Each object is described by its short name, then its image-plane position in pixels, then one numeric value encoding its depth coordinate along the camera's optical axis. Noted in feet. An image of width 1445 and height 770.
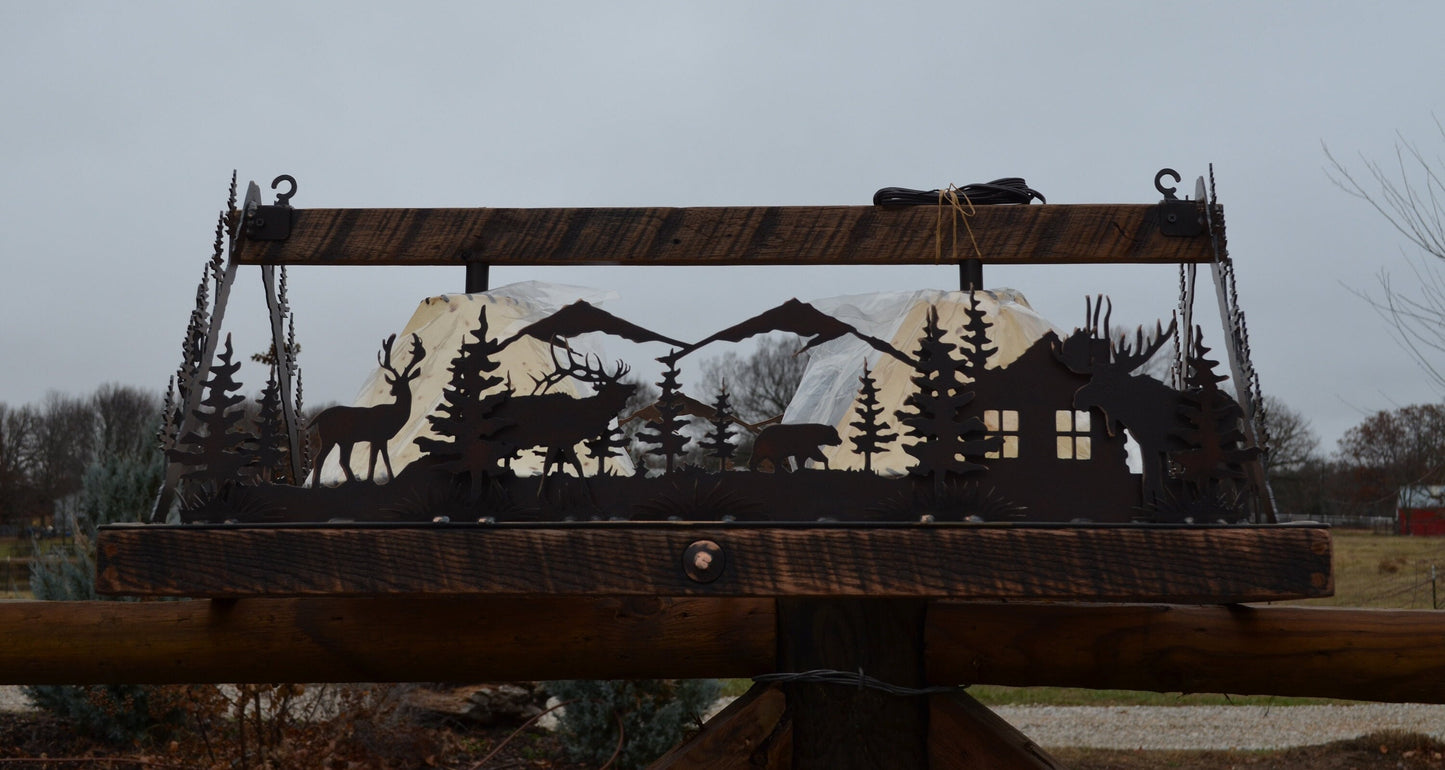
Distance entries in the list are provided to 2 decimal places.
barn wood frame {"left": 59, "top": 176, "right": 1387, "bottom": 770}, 6.31
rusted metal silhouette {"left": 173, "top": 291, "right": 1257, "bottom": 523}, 4.95
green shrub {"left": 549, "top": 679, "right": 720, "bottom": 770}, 17.03
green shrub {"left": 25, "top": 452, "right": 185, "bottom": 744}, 17.95
